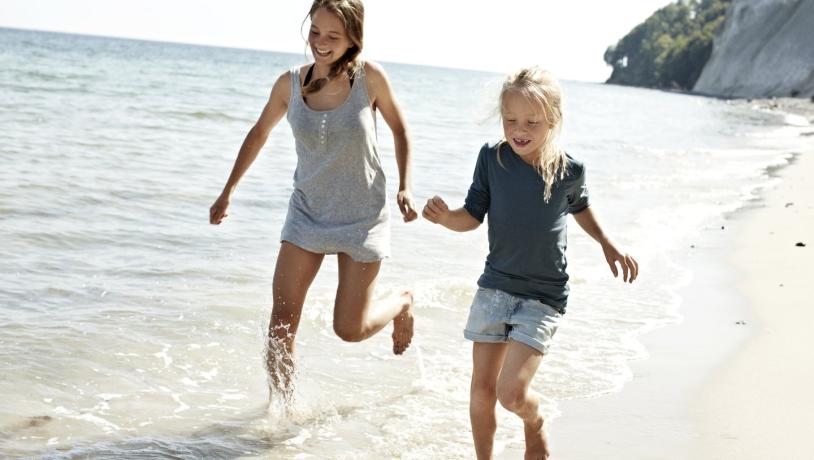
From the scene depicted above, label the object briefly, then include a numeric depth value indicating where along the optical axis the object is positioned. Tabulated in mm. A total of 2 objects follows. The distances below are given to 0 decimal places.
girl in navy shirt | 3613
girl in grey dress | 4270
